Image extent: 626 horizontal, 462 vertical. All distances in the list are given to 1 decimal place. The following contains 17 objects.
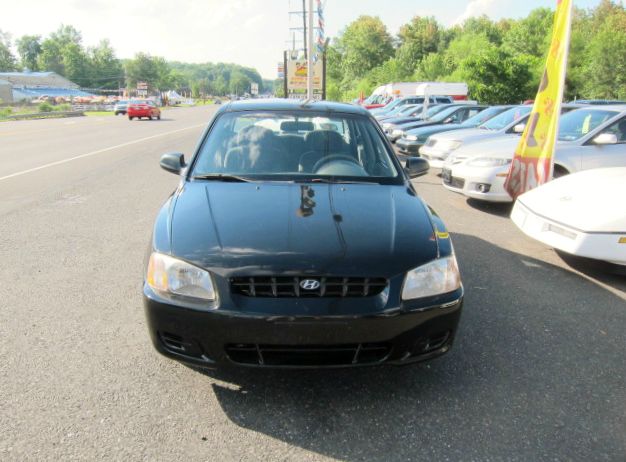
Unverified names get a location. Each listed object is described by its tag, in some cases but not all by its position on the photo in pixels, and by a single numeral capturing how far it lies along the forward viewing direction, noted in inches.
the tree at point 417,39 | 2891.2
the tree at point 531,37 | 2044.7
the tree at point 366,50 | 3277.6
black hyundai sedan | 89.8
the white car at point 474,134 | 353.7
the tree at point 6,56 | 4603.8
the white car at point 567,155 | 269.7
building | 3569.6
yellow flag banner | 251.1
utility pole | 919.0
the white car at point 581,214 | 164.4
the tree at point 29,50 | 5157.5
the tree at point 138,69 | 4997.5
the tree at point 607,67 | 1509.6
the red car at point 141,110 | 1330.0
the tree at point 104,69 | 5088.6
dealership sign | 1290.7
